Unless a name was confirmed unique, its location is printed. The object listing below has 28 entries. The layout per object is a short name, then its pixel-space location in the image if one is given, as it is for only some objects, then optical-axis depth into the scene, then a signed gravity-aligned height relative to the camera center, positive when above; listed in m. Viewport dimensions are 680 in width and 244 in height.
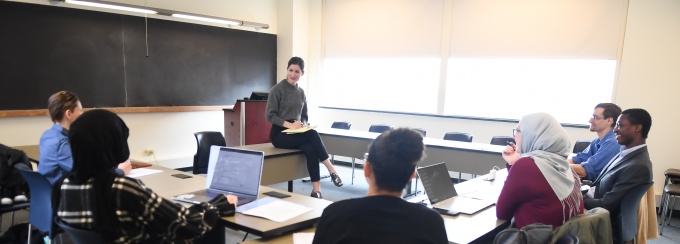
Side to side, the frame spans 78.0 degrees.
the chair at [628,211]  2.46 -0.74
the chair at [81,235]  1.78 -0.71
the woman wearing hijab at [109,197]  1.67 -0.52
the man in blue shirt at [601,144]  3.17 -0.45
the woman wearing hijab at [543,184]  1.99 -0.49
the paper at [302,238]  1.82 -0.72
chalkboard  4.56 +0.13
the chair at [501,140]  4.72 -0.66
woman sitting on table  3.96 -0.45
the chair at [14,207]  2.99 -1.01
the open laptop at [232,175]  2.33 -0.58
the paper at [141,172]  2.92 -0.73
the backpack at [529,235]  1.69 -0.61
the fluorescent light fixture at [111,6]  4.70 +0.73
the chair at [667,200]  3.95 -1.16
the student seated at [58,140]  2.65 -0.46
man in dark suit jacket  2.47 -0.49
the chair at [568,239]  1.57 -0.59
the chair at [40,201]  2.51 -0.84
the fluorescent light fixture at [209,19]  5.56 +0.74
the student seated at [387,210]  1.24 -0.40
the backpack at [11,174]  3.28 -0.85
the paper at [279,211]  2.05 -0.69
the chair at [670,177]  4.23 -0.91
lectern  5.42 -0.64
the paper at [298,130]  3.89 -0.51
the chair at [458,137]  4.91 -0.67
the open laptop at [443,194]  2.33 -0.68
